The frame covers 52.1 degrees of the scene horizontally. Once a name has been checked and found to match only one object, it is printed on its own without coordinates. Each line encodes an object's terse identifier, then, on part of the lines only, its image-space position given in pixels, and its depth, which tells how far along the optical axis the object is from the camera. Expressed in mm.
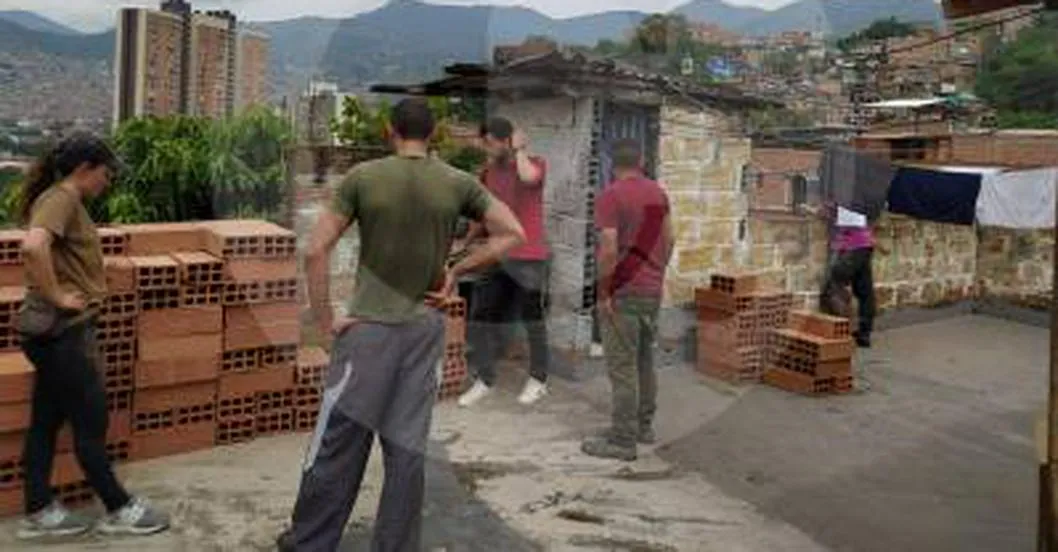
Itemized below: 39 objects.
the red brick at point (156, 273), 4188
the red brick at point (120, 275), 4098
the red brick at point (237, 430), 4508
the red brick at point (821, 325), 6230
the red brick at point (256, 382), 4488
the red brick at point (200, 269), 4297
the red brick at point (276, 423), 4652
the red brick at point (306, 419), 4754
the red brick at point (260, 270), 4418
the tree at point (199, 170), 6441
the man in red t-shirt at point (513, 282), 5172
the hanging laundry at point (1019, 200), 8453
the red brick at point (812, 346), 6047
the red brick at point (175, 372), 4199
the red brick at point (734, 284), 6266
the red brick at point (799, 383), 6059
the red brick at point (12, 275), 4086
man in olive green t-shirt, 3051
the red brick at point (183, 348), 4191
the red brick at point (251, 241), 4410
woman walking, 3373
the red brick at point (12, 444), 3730
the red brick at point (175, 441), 4273
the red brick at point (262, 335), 4445
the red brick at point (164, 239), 4418
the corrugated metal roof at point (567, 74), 6035
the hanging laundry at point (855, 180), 7957
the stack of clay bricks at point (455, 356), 5430
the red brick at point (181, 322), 4199
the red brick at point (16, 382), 3662
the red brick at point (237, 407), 4496
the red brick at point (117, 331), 4098
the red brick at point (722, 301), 6262
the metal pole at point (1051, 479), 3006
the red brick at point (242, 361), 4461
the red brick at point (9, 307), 3955
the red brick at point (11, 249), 4070
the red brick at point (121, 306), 4098
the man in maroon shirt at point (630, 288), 4668
